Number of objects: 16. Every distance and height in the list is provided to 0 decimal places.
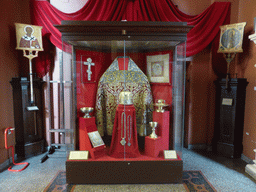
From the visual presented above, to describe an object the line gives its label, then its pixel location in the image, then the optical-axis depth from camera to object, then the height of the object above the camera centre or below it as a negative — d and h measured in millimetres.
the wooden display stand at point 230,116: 2879 -491
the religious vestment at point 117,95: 2434 -122
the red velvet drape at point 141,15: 2789 +1172
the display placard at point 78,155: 2170 -854
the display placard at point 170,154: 2203 -852
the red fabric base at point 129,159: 2191 -903
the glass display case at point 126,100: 2100 -176
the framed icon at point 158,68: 2379 +263
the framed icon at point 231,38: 2721 +792
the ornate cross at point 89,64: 2396 +317
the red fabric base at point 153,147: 2262 -781
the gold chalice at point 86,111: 2377 -332
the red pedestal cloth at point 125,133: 2291 -607
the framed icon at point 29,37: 2660 +775
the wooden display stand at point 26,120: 2834 -560
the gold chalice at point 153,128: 2325 -557
